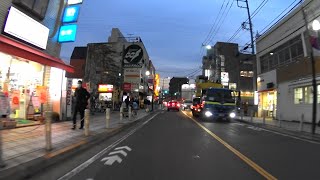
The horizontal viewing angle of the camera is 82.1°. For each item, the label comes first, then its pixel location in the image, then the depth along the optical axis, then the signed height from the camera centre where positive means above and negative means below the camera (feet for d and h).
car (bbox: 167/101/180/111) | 101.60 -3.67
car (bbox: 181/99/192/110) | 116.56 -2.78
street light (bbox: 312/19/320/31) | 35.54 +15.25
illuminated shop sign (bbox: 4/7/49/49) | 24.76 +9.76
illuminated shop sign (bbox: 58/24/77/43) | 32.61 +11.36
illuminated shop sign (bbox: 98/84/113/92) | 94.46 +5.07
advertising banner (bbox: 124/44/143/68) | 58.56 +13.28
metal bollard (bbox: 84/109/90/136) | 22.91 -2.98
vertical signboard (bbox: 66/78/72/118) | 34.87 -0.03
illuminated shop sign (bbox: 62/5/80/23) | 32.99 +14.97
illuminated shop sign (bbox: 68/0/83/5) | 33.38 +17.34
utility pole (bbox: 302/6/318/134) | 31.43 +2.02
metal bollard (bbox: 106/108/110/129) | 28.79 -3.11
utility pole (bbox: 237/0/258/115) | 61.02 +17.20
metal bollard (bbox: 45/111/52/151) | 15.94 -3.04
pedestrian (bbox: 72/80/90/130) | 26.04 -0.28
